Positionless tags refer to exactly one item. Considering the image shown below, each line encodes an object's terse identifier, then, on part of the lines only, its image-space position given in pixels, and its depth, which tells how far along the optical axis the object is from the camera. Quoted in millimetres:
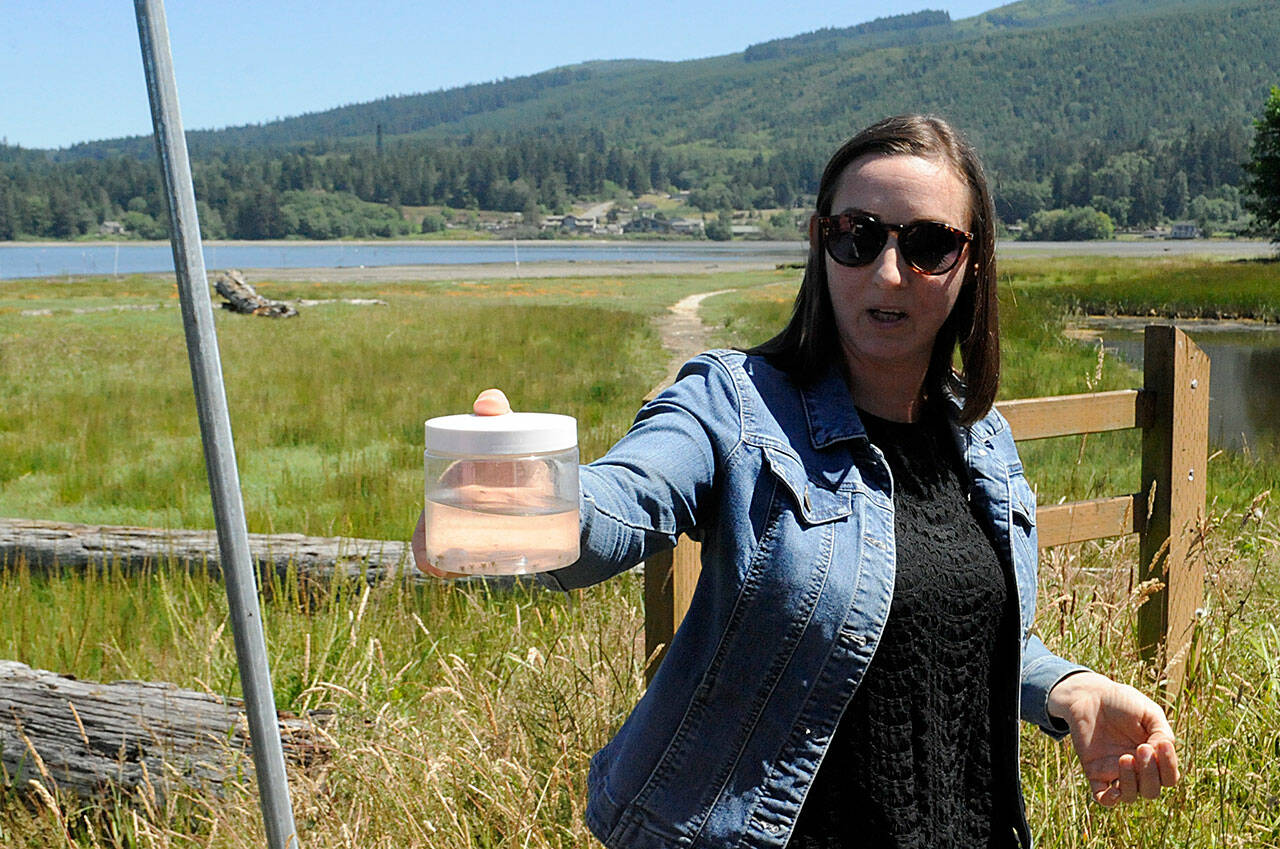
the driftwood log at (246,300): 28688
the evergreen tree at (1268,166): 53562
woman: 1581
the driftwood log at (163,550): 5555
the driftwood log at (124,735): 3275
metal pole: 1447
